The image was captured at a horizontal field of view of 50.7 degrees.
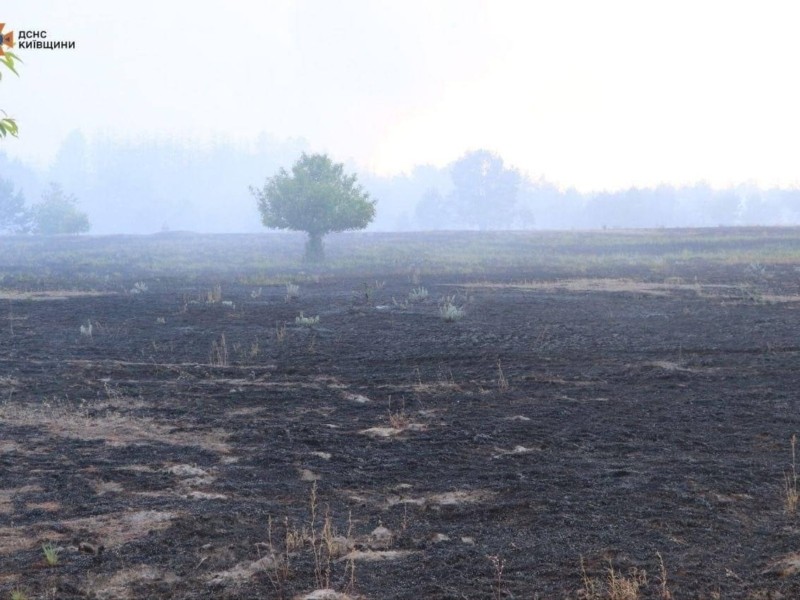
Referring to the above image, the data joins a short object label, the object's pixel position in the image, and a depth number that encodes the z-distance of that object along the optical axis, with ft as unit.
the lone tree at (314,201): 169.58
